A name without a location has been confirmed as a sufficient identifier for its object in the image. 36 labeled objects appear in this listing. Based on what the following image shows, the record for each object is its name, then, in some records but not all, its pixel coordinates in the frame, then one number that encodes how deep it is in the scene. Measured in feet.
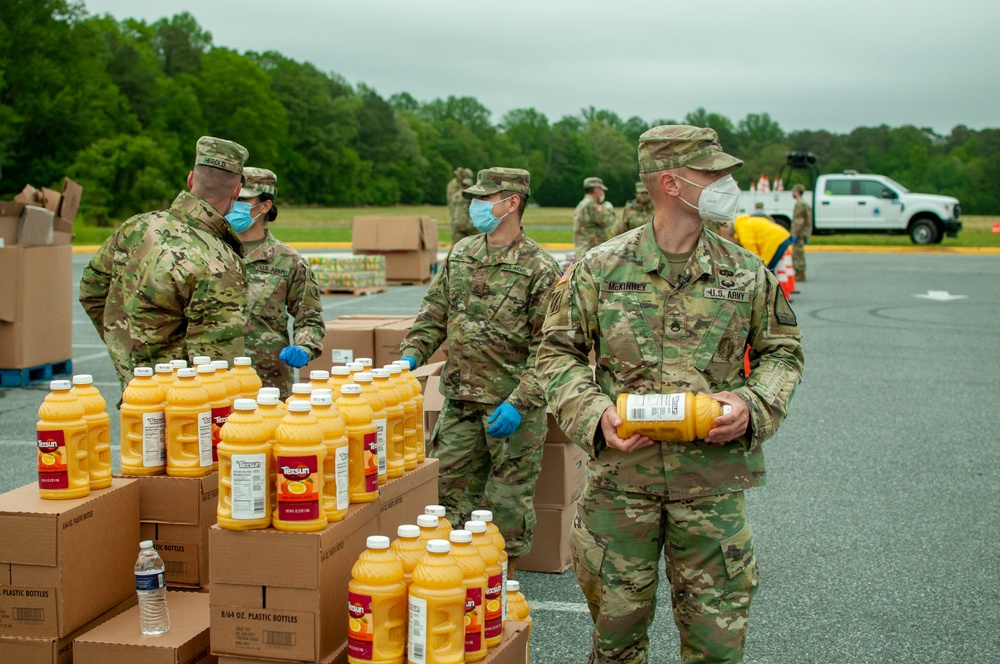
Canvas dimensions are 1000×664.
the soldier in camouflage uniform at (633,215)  61.14
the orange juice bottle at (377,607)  9.87
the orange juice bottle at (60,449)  11.22
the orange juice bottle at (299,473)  10.08
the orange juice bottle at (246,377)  13.32
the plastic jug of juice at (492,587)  10.70
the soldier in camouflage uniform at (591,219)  61.87
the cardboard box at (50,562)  10.91
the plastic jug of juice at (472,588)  10.24
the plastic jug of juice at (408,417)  13.47
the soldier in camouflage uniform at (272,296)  20.77
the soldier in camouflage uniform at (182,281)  14.90
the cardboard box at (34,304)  36.32
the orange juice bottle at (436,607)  9.73
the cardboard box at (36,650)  11.00
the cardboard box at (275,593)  10.16
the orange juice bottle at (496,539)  11.23
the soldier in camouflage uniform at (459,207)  68.33
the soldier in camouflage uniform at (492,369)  18.42
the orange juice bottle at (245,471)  10.13
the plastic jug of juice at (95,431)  11.64
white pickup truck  108.58
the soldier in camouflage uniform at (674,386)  11.65
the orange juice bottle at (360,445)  11.33
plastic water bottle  11.16
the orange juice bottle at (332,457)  10.52
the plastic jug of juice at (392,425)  12.85
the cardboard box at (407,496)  12.17
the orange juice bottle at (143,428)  11.96
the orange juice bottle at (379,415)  12.34
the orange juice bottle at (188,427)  11.87
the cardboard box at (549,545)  19.80
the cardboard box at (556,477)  20.11
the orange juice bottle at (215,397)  12.18
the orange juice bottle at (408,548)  10.40
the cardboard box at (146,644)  10.70
